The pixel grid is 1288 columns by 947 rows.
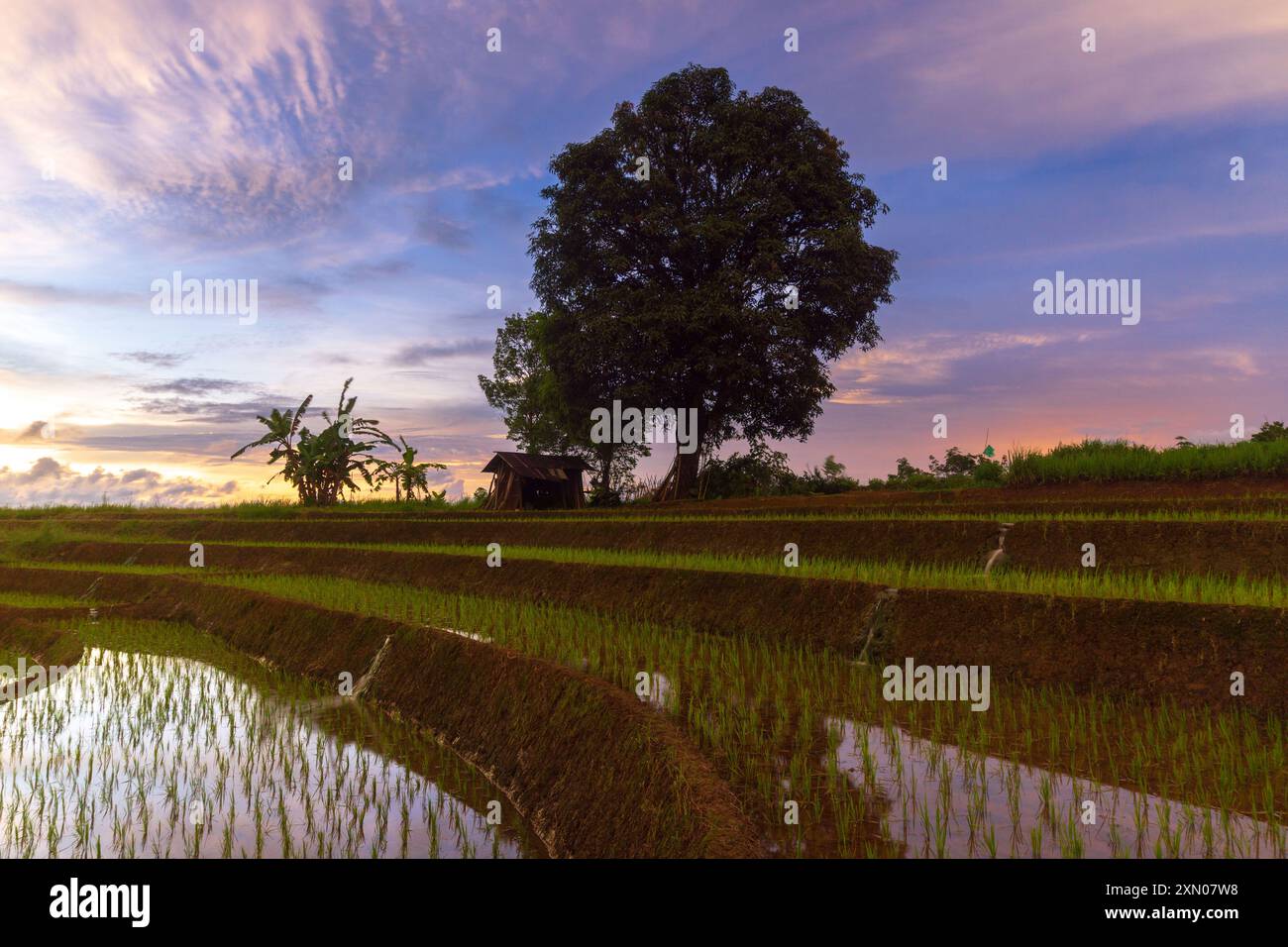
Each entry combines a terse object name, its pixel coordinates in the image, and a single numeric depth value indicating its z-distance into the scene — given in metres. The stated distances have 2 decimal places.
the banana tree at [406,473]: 39.56
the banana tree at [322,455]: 38.03
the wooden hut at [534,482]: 30.95
